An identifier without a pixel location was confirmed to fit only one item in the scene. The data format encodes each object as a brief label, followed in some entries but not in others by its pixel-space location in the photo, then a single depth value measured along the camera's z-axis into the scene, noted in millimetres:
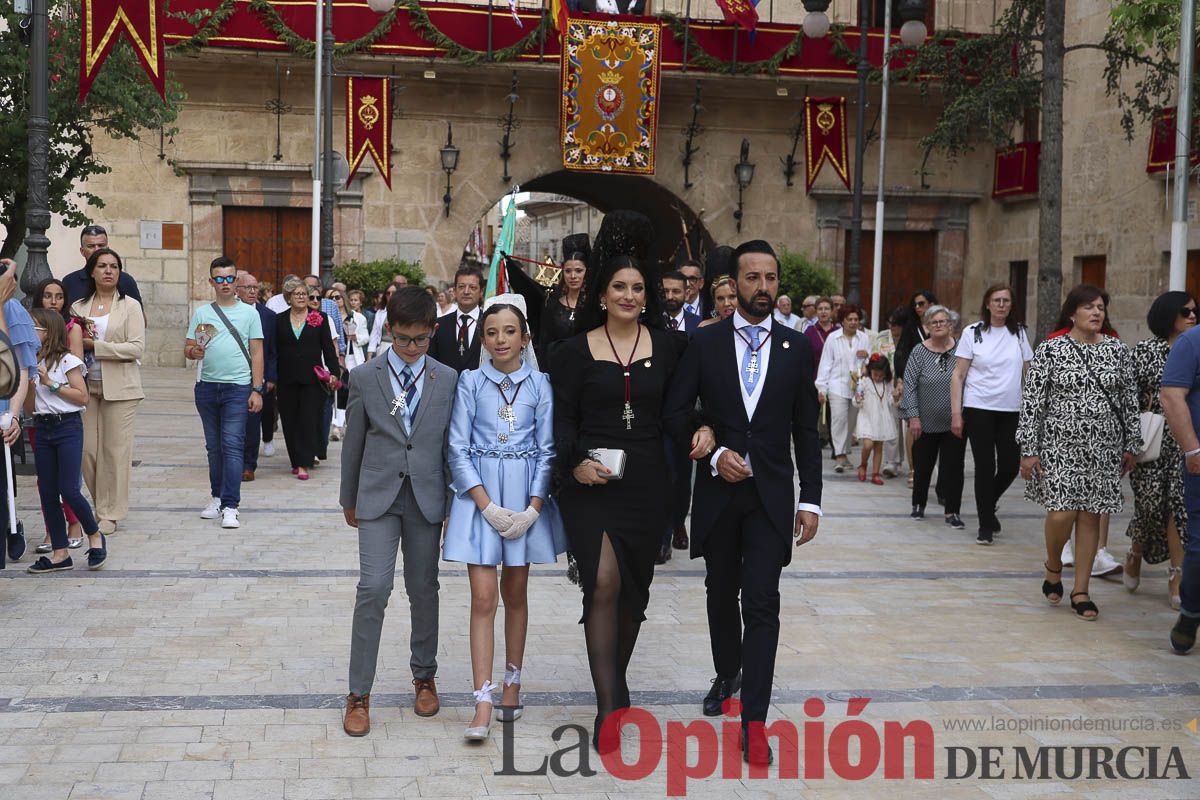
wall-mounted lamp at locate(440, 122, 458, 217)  25516
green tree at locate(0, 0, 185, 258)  15297
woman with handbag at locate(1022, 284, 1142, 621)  7984
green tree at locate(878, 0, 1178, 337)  16766
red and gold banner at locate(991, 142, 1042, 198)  26031
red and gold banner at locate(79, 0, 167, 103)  13414
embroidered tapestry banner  24500
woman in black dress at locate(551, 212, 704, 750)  5449
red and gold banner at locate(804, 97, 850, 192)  24969
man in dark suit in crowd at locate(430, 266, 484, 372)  9688
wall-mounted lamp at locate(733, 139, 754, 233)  26562
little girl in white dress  13906
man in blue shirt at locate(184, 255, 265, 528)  10234
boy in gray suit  5719
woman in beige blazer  9242
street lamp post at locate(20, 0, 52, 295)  11094
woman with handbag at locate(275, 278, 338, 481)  13195
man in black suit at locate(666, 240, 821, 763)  5461
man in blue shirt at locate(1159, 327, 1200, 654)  6949
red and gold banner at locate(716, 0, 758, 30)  23078
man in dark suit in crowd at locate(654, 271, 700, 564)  8875
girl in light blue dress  5559
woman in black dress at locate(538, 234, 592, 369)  7343
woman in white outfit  14703
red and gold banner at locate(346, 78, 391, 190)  23312
